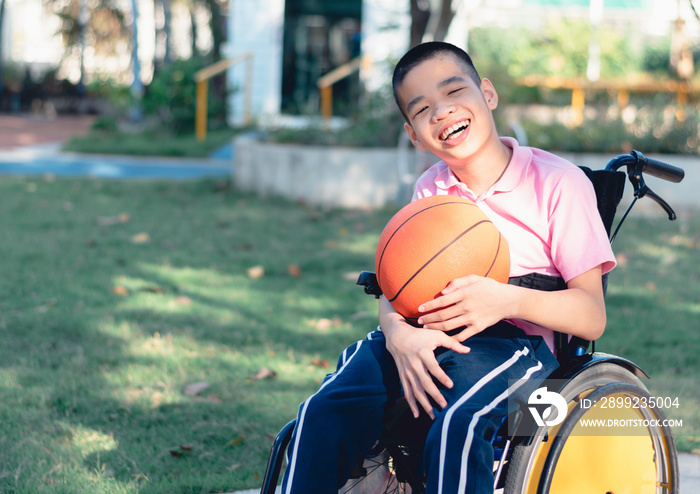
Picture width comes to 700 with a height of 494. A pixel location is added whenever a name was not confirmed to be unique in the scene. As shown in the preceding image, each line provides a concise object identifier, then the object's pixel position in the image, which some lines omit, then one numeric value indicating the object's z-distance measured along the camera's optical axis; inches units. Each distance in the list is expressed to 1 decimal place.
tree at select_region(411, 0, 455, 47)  373.1
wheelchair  76.9
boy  78.2
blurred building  731.4
